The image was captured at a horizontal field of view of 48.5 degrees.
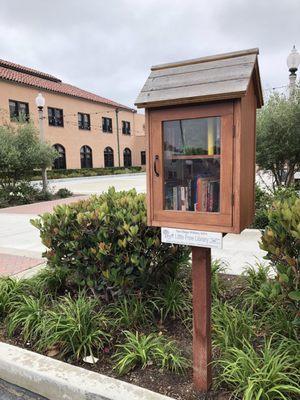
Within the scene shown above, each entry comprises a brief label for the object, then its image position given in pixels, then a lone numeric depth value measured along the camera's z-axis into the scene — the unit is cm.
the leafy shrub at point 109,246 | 298
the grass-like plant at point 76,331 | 273
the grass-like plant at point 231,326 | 256
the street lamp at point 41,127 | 1450
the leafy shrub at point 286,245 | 209
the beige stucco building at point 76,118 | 2555
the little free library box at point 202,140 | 195
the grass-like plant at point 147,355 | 247
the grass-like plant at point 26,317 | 296
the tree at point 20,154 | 1353
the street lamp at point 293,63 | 764
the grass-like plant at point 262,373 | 201
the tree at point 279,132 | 752
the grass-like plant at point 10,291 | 338
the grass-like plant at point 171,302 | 313
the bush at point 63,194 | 1584
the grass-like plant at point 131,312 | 297
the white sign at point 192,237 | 205
